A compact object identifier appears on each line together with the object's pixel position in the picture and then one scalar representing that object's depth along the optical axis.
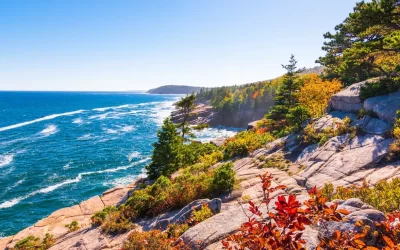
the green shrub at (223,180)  13.50
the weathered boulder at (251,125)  40.92
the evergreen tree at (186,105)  35.81
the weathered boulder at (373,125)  15.30
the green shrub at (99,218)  14.63
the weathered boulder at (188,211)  11.08
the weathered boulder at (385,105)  16.02
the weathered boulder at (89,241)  11.58
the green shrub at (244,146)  22.81
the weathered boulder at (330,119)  19.35
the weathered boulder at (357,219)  6.21
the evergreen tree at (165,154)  26.09
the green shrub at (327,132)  17.23
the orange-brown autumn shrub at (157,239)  8.93
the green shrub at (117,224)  12.59
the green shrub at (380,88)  18.08
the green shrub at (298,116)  21.58
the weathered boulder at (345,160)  12.56
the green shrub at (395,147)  12.67
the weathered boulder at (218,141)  35.01
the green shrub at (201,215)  10.34
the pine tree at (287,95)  30.57
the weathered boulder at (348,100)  19.78
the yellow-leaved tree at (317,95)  26.52
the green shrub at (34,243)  15.04
